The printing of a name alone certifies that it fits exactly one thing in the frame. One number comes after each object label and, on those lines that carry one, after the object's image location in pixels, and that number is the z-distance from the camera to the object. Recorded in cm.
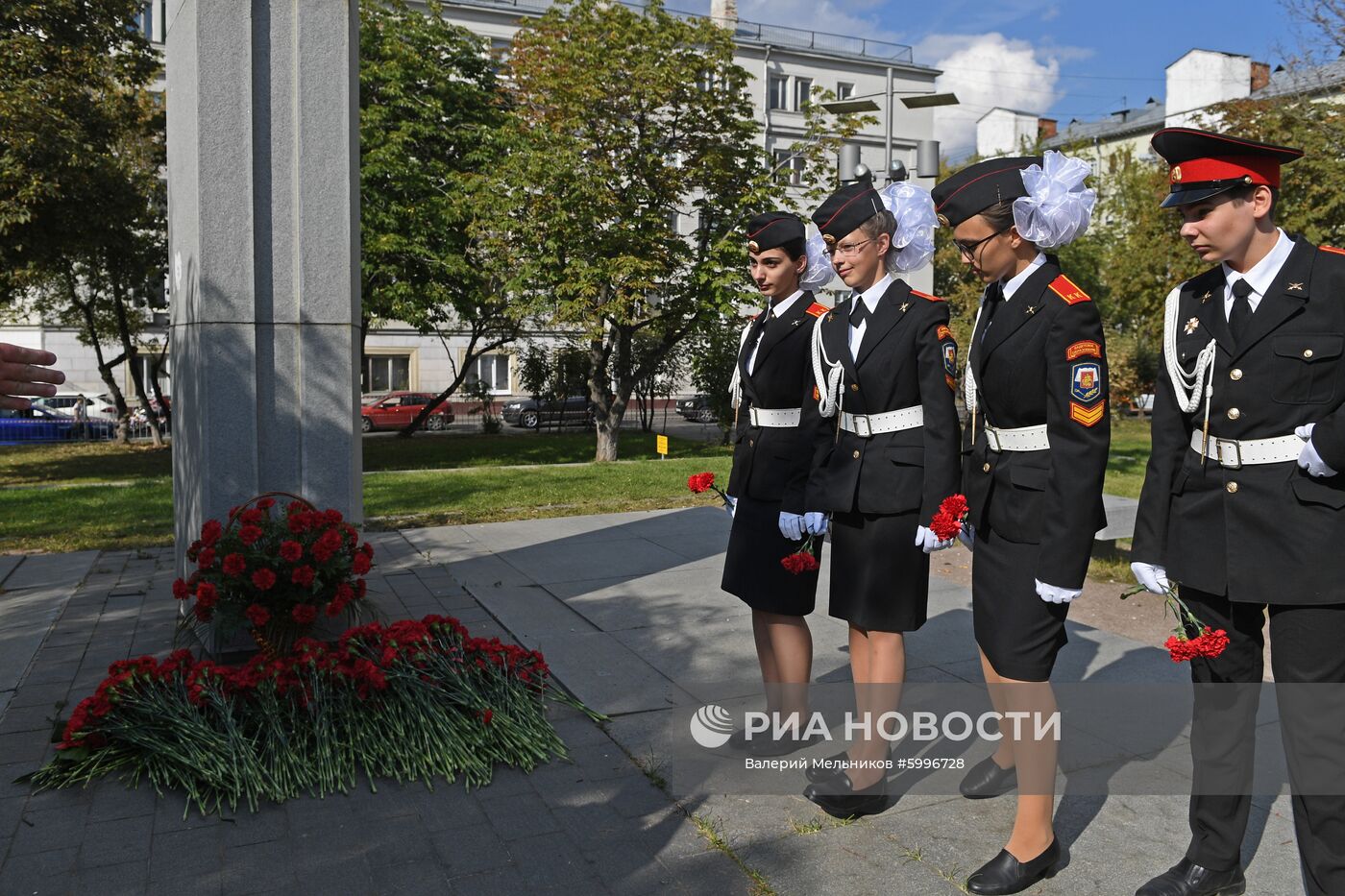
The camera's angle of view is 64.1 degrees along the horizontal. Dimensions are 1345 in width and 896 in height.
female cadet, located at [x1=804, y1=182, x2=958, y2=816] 363
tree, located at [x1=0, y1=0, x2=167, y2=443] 1634
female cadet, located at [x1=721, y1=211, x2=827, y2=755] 412
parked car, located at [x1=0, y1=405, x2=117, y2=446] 3086
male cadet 279
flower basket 477
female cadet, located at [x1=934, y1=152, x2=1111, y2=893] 309
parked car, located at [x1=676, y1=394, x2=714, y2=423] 3212
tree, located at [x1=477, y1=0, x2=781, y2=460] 1972
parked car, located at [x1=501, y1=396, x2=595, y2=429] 3198
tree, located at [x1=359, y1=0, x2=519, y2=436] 2250
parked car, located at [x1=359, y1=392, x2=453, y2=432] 3694
